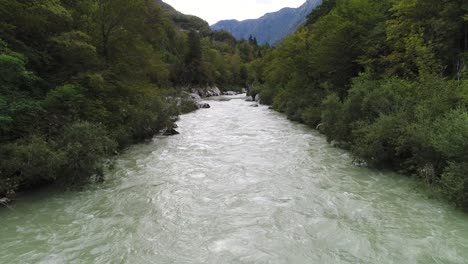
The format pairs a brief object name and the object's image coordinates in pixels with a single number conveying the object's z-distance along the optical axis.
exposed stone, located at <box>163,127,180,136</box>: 22.12
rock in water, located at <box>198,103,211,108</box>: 43.30
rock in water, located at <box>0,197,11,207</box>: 8.85
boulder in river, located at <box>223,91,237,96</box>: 86.00
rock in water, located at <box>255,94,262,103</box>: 51.42
